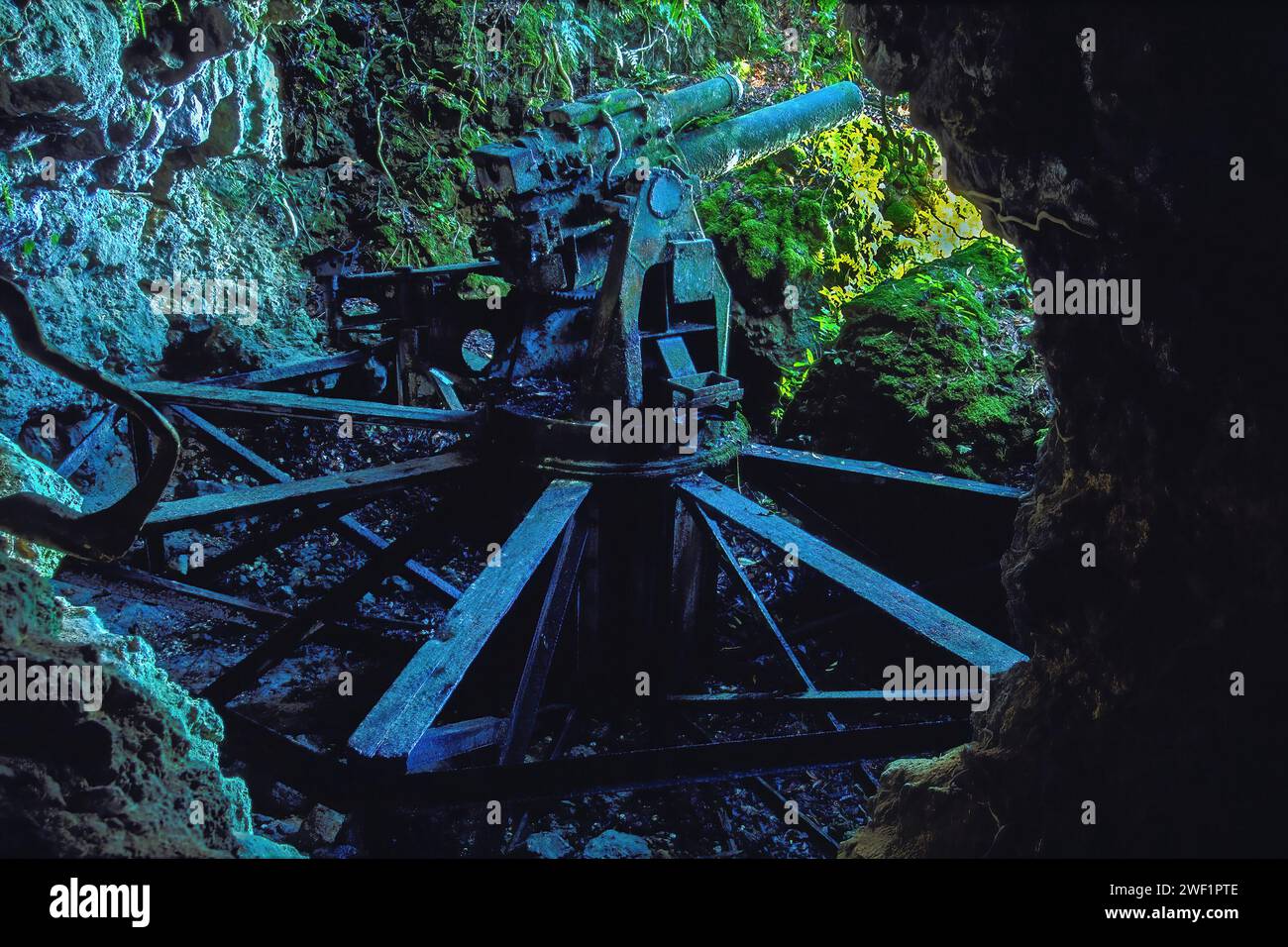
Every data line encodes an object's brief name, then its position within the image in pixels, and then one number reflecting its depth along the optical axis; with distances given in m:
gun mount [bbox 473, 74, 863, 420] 3.73
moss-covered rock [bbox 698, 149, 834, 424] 6.96
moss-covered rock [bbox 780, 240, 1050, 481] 4.64
